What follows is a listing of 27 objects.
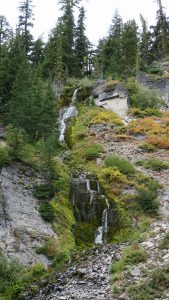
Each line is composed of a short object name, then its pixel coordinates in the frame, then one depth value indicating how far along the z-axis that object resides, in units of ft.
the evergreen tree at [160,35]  254.06
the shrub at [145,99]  169.68
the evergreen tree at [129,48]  212.02
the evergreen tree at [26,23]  219.41
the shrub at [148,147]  129.59
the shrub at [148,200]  95.23
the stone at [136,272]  54.86
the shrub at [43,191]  93.66
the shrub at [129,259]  57.11
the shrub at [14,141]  98.83
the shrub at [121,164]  111.75
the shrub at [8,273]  63.21
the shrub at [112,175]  107.55
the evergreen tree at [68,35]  212.33
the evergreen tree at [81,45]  229.04
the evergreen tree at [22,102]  121.80
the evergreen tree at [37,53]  218.79
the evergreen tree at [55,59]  196.75
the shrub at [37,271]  67.05
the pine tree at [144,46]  242.17
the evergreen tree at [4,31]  213.87
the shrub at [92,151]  121.40
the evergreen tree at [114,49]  211.00
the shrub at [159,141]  132.98
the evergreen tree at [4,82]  150.51
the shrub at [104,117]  151.74
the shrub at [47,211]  87.71
